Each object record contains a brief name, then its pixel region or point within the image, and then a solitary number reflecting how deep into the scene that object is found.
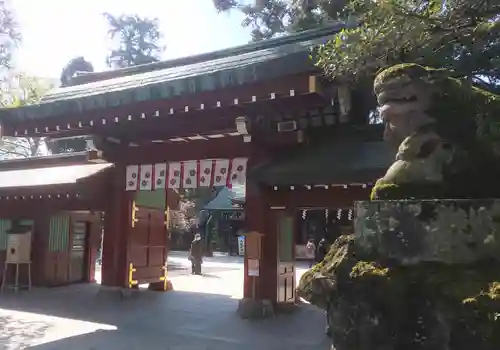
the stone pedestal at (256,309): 8.38
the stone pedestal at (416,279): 2.56
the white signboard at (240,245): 26.50
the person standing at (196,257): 16.50
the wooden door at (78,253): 12.92
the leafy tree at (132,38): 37.69
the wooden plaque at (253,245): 8.62
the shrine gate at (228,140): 7.66
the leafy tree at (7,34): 10.71
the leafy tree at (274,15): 17.05
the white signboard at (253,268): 8.62
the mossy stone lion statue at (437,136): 3.20
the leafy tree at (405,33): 4.50
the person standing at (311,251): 20.66
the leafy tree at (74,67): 33.74
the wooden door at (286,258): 9.06
